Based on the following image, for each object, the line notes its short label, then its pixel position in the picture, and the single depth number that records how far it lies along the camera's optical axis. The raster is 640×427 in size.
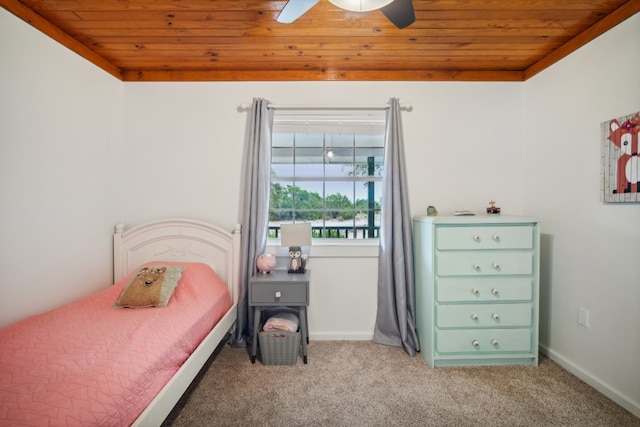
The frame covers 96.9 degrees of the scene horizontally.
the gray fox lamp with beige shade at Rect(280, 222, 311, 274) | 2.20
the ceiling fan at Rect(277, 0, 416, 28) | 1.32
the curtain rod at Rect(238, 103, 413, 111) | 2.39
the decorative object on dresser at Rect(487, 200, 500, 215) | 2.26
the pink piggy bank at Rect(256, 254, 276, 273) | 2.21
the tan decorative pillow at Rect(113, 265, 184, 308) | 1.79
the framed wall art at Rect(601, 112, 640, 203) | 1.60
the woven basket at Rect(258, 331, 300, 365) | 2.03
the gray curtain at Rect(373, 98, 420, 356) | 2.28
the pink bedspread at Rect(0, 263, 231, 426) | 0.92
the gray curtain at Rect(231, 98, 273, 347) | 2.28
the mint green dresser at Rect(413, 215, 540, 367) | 2.00
